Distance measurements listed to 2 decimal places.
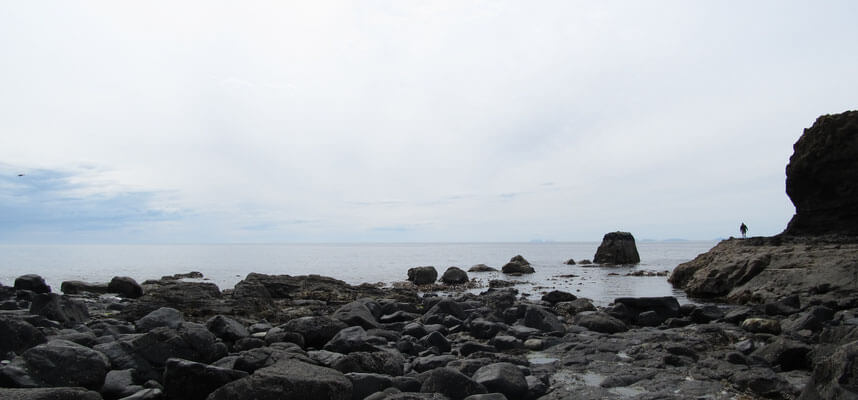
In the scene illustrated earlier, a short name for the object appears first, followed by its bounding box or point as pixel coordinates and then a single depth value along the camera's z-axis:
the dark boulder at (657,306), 16.14
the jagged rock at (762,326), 12.50
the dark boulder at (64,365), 7.24
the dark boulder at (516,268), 53.69
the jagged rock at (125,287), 26.48
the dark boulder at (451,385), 7.24
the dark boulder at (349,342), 10.19
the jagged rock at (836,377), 5.21
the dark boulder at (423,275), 39.97
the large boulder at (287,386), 6.45
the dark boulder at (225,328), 11.25
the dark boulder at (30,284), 23.62
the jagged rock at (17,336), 8.81
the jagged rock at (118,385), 7.34
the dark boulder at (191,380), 7.01
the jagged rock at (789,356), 8.84
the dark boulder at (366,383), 7.39
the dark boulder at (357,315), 13.67
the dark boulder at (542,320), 13.80
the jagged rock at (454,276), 40.34
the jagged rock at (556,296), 21.66
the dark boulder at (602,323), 13.99
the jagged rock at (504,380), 7.62
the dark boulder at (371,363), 8.39
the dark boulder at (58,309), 13.48
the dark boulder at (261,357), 8.27
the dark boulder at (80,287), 27.72
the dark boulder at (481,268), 57.09
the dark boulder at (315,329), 11.28
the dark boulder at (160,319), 11.94
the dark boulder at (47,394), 5.96
